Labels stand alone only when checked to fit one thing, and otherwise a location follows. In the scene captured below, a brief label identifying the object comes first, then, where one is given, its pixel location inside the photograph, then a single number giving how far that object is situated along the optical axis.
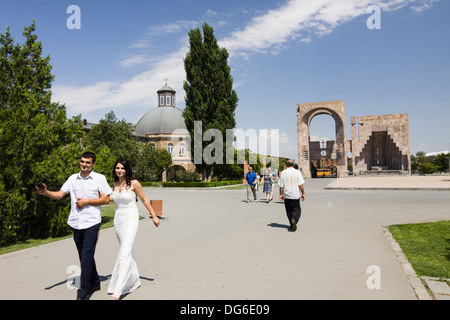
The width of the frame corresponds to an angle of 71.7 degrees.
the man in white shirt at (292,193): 8.28
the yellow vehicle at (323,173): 60.85
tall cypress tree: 34.28
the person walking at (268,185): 15.62
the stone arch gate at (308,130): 52.53
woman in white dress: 4.17
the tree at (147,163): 40.88
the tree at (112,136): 36.66
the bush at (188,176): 41.25
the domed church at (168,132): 59.69
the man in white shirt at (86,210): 4.21
